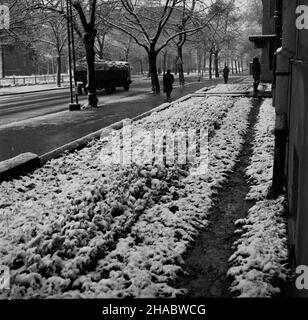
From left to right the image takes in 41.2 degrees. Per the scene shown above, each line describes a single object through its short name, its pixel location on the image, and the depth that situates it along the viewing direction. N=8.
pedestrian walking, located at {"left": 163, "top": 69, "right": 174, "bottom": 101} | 22.39
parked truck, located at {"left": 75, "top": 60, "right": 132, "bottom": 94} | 28.95
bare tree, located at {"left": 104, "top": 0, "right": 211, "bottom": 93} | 29.47
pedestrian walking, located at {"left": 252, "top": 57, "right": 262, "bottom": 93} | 23.19
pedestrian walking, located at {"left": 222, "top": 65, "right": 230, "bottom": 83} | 38.49
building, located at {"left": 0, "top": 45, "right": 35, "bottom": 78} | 71.21
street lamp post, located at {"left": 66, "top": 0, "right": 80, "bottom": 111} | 17.74
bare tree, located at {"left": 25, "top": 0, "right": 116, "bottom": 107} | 18.57
